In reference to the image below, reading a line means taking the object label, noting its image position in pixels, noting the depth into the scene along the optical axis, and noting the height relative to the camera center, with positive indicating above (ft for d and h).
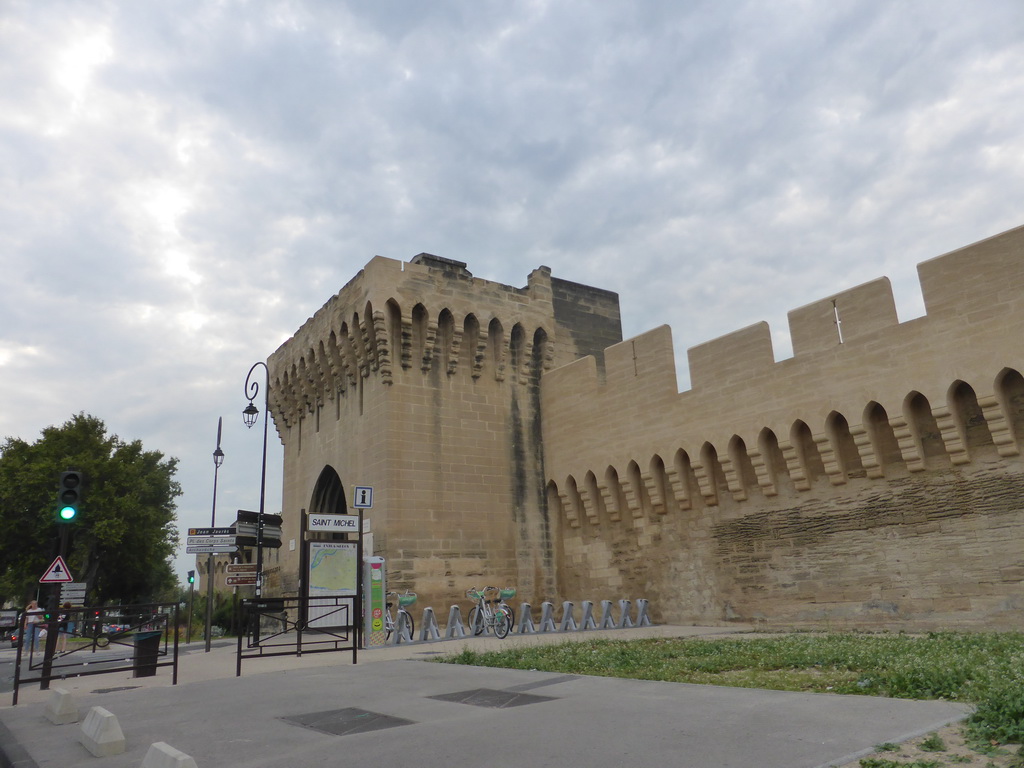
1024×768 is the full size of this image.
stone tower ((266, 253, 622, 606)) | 57.31 +13.98
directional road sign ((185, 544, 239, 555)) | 46.78 +2.59
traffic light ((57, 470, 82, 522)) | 35.17 +4.77
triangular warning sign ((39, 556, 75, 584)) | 35.32 +1.21
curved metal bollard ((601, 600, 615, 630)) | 52.37 -3.38
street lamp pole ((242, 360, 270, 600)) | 61.87 +9.79
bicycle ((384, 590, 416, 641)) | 47.60 -2.22
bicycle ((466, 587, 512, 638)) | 48.91 -2.51
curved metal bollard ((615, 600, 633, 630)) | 52.54 -3.30
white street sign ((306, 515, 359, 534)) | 42.04 +3.47
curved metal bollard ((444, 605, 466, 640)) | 48.47 -3.17
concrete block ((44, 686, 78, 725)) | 20.11 -3.00
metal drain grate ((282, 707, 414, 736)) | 16.58 -3.25
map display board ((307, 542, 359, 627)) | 41.78 +0.82
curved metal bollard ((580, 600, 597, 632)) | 51.88 -3.27
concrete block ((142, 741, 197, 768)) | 11.21 -2.55
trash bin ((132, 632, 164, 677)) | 33.22 -2.63
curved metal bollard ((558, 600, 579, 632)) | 51.37 -3.34
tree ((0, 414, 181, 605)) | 104.06 +13.36
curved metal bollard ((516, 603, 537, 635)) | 50.37 -3.25
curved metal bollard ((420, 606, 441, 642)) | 47.06 -3.02
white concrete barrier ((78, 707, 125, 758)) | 15.19 -2.92
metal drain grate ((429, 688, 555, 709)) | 18.83 -3.24
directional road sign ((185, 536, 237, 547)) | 47.05 +3.17
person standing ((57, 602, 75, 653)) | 27.48 -0.58
